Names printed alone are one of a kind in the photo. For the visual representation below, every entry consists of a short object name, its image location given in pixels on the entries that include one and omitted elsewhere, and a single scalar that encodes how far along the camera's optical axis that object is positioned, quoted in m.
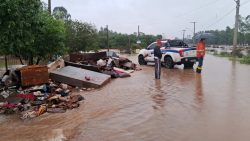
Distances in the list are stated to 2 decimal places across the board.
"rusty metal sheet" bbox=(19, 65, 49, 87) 6.34
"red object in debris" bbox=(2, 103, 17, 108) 5.04
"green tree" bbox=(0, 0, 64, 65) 5.33
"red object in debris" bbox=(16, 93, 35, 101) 5.49
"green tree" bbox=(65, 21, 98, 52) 14.31
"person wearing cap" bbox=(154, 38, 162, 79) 8.22
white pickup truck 10.94
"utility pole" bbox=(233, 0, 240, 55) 20.23
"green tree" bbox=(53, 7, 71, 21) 10.17
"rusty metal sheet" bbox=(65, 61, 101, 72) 8.50
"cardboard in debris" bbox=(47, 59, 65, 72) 7.90
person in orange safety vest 9.25
